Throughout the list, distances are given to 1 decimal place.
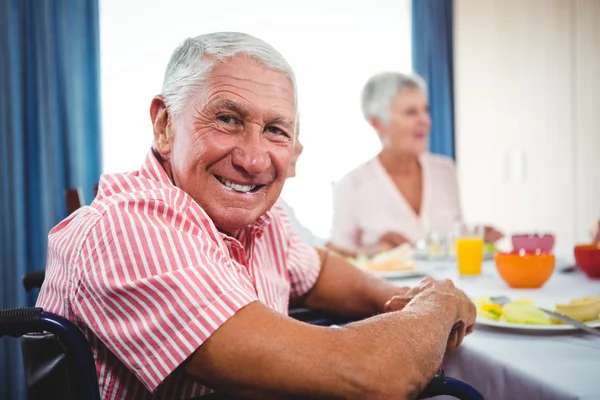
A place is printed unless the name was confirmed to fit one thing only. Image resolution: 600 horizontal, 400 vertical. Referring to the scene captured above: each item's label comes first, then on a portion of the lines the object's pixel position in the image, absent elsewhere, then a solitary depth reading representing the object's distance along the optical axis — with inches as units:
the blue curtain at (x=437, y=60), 156.6
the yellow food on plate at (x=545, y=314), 38.9
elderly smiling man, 28.0
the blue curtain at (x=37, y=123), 115.8
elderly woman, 108.6
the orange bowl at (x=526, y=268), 54.1
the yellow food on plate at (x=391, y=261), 68.6
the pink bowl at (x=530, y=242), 72.4
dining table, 29.1
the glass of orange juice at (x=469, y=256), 65.6
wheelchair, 29.0
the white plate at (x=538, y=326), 37.4
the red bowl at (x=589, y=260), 60.3
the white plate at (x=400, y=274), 65.4
